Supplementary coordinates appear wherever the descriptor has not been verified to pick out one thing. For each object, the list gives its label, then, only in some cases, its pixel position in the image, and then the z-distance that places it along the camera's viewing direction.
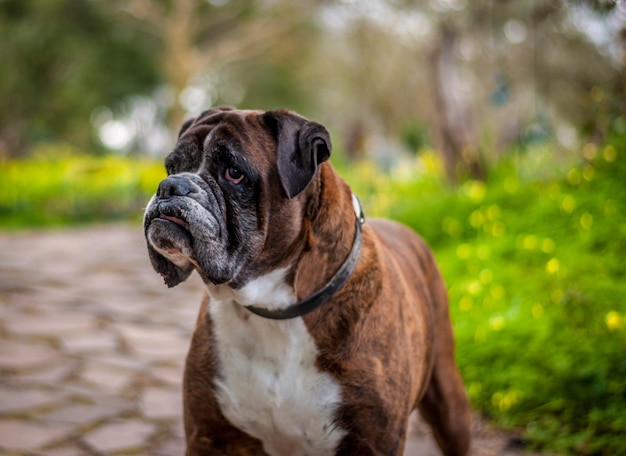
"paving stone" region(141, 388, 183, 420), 3.84
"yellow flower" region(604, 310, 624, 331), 3.78
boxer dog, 2.21
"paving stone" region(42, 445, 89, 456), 3.29
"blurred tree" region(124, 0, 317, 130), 17.98
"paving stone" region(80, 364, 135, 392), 4.16
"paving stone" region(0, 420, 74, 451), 3.32
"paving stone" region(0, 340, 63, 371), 4.29
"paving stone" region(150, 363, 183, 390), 4.32
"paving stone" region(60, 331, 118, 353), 4.69
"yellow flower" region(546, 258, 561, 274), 4.39
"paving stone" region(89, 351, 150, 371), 4.47
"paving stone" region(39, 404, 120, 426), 3.64
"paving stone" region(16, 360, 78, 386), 4.09
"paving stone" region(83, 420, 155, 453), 3.41
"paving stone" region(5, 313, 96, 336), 4.94
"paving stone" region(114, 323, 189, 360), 4.78
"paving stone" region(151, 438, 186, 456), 3.41
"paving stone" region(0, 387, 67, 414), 3.72
